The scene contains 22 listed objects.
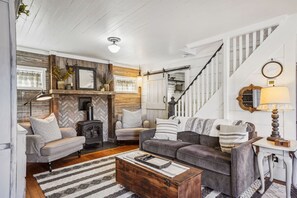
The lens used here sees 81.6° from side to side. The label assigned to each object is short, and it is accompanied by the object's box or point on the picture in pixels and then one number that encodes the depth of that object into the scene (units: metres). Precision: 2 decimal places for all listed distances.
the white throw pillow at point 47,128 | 3.21
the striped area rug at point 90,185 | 2.23
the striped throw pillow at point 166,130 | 3.35
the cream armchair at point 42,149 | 2.99
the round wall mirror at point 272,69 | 2.65
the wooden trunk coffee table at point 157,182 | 1.71
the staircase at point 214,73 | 3.04
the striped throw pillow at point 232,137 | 2.46
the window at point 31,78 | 3.87
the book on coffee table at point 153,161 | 1.98
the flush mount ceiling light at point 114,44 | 3.29
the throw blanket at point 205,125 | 2.99
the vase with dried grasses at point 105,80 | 5.07
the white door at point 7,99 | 1.25
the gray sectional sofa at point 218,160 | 2.07
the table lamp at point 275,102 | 2.21
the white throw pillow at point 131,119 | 5.04
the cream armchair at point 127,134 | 4.70
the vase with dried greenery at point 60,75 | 4.21
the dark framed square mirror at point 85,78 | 4.65
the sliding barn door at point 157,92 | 5.32
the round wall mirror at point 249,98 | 2.85
